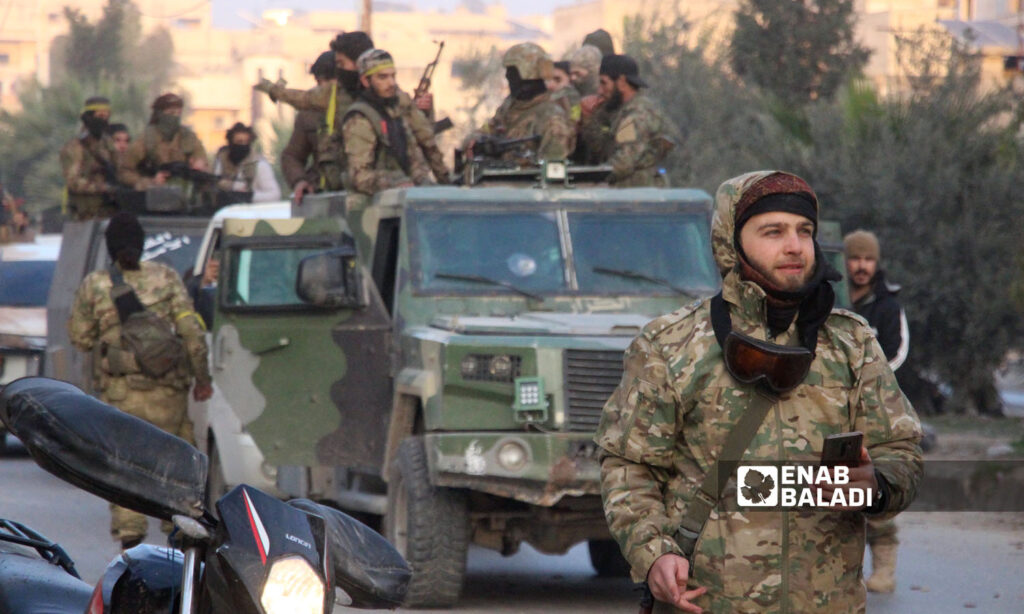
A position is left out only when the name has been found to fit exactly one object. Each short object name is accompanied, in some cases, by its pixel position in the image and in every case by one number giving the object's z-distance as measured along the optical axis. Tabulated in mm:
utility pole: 61966
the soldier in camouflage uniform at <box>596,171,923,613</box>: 7398
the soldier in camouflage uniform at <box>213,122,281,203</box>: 32500
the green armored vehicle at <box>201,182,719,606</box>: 16234
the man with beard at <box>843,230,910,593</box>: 17437
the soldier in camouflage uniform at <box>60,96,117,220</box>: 29562
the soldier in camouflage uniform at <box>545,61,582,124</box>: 20812
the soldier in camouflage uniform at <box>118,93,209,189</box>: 29859
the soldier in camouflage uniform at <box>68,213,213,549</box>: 18719
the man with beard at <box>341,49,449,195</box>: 19391
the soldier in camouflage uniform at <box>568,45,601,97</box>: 23062
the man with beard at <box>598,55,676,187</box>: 19703
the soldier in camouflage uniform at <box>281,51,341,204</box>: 21578
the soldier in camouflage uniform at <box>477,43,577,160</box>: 19969
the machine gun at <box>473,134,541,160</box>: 19625
